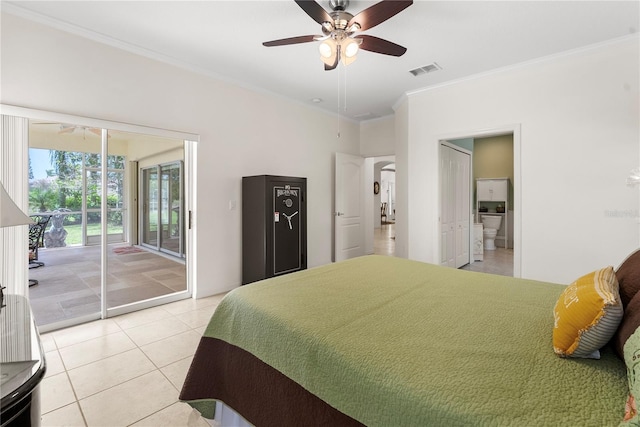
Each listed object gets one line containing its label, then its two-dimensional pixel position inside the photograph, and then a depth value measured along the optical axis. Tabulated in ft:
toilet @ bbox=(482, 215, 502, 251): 22.63
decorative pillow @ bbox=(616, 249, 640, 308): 3.64
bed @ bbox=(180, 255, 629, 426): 2.65
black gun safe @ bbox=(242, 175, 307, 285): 12.46
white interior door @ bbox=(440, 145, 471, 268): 14.21
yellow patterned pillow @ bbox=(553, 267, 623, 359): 3.08
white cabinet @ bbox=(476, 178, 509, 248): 23.00
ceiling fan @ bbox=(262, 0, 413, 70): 6.57
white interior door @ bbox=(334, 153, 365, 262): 17.47
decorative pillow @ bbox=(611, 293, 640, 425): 2.24
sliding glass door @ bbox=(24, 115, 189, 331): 9.40
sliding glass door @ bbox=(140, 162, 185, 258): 16.12
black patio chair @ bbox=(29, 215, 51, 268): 9.60
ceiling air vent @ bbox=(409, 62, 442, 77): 11.61
